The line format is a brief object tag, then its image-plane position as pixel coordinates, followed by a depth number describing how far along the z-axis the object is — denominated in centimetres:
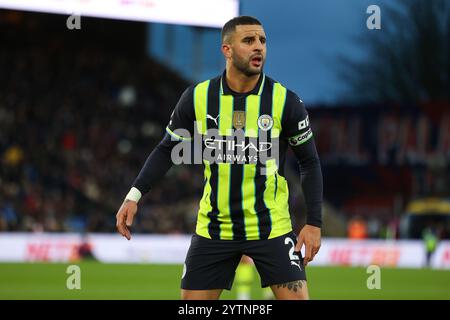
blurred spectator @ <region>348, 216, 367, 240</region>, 2702
